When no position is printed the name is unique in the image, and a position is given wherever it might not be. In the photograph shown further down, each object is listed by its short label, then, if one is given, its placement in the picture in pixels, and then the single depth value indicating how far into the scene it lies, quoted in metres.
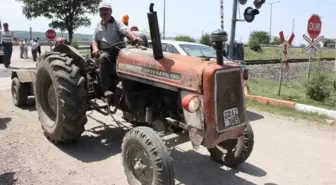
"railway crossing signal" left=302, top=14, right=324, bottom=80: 10.14
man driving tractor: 4.98
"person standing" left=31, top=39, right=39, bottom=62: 20.03
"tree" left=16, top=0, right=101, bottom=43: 22.84
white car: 8.82
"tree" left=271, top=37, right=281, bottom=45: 71.47
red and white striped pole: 9.74
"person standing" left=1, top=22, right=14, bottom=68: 15.09
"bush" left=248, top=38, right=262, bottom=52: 36.94
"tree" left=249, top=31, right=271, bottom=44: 67.94
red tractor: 3.53
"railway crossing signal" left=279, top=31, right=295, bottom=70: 9.60
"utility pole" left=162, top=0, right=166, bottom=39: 28.17
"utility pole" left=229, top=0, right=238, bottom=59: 9.77
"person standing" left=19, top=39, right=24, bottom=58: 21.69
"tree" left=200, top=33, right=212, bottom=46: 30.76
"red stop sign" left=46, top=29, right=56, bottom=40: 14.65
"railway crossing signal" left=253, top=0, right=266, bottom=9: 9.23
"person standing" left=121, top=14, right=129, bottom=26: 9.25
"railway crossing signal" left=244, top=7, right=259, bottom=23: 9.20
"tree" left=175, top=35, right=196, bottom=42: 30.59
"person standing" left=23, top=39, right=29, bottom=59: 21.98
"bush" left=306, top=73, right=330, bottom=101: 9.34
